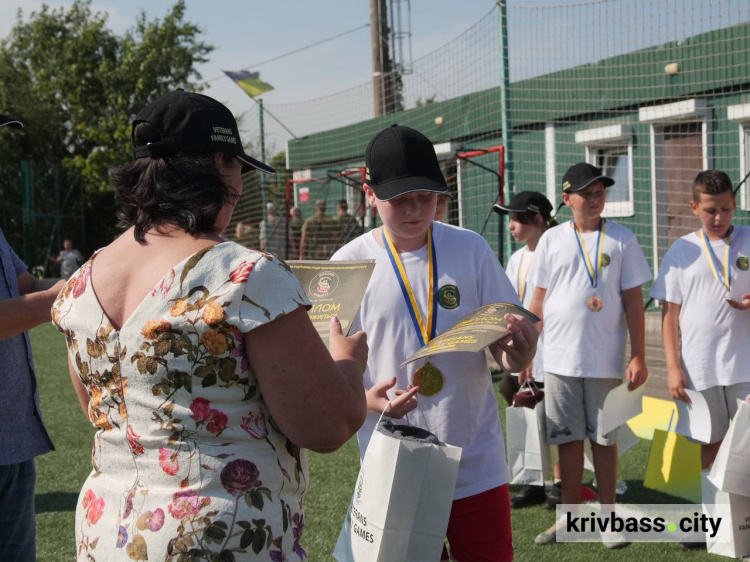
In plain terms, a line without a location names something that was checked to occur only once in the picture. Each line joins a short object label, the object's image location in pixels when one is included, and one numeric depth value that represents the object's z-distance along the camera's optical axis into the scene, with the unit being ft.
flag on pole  58.85
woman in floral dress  5.87
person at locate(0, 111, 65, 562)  9.56
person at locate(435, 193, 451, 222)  18.86
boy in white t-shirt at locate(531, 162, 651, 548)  16.19
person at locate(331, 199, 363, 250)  46.98
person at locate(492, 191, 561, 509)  19.42
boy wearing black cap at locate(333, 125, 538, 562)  9.77
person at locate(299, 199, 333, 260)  50.62
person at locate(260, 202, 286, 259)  54.95
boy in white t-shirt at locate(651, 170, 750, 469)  15.69
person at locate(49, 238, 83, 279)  82.94
